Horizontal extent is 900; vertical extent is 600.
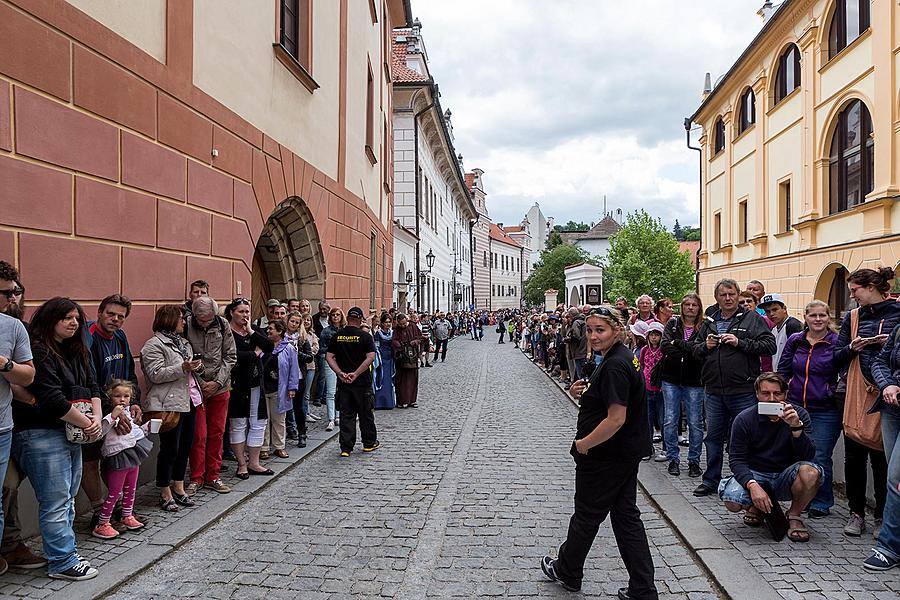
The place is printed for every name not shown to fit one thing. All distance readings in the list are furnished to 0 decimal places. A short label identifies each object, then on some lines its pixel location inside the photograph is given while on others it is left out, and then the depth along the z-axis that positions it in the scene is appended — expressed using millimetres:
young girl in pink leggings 5242
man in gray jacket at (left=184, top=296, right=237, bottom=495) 6441
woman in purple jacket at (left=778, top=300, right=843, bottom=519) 5754
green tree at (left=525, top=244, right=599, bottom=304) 77250
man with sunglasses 4117
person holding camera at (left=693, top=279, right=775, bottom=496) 6262
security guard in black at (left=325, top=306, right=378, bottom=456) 8477
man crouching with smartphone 5160
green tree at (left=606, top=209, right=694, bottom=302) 45375
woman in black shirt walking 4059
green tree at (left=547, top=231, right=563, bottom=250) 88562
